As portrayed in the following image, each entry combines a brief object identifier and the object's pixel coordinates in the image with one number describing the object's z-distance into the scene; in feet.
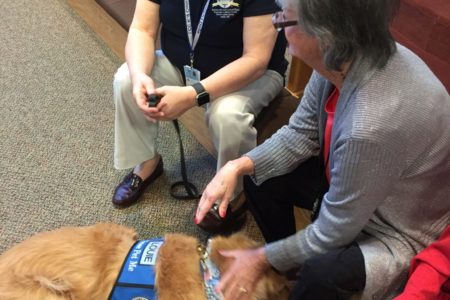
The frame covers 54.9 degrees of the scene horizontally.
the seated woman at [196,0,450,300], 2.58
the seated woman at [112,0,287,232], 4.29
